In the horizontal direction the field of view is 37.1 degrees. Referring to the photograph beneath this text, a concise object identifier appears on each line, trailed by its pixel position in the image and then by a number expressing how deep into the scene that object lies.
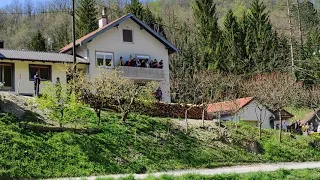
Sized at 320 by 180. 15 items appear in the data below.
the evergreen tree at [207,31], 52.94
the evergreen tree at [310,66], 52.72
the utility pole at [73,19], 28.40
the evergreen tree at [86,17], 54.25
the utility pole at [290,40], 52.33
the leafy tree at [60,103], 21.19
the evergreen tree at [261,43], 53.16
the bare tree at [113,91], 24.66
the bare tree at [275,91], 30.92
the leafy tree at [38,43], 52.26
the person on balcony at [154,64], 38.75
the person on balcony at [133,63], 37.69
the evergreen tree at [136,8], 55.44
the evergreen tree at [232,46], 53.00
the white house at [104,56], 33.19
